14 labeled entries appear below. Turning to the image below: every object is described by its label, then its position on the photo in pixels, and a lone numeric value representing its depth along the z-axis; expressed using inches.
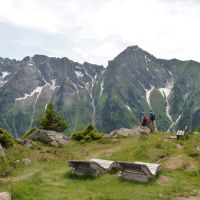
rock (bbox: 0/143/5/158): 786.7
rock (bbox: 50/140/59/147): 1087.1
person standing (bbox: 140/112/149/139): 1175.5
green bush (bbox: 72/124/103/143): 1158.9
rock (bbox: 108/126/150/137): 1214.6
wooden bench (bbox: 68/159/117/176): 613.0
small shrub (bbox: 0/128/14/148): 947.3
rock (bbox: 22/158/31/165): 764.3
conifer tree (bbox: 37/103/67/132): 1366.4
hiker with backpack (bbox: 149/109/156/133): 1222.5
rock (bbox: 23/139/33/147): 1018.4
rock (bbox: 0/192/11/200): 432.1
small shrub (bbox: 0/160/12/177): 649.7
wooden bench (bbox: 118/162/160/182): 579.6
